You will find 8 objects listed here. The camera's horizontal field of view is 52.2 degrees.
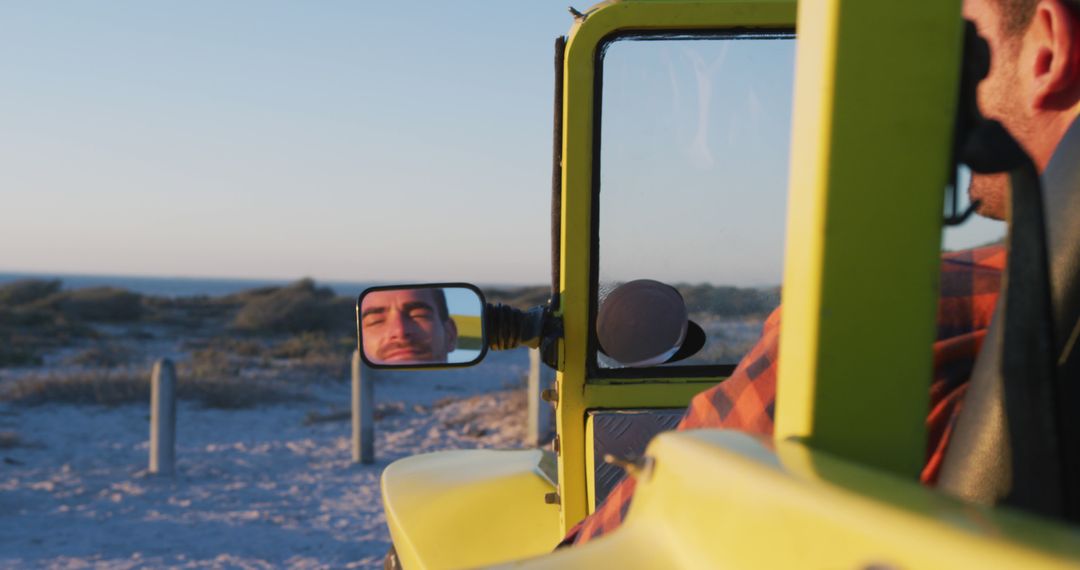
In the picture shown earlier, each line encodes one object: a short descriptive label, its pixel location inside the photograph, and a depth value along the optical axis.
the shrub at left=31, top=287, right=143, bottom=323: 36.06
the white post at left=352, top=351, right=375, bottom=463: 9.84
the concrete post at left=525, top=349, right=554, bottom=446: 10.08
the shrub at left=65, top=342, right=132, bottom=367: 19.81
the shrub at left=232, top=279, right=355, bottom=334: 32.56
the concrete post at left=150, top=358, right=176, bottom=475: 9.09
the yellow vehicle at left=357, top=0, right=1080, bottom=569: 0.73
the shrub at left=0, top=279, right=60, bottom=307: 39.34
